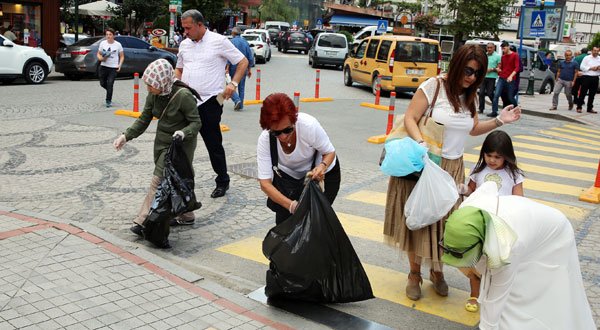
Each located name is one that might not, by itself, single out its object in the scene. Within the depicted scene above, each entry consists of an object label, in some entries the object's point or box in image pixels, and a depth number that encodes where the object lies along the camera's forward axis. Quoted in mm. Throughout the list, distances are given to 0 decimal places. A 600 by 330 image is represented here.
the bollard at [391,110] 10586
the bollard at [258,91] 15438
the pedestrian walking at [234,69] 13641
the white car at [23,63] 16891
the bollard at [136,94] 12070
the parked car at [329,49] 28391
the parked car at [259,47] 29812
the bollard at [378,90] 13945
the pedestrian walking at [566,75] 16406
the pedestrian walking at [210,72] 6625
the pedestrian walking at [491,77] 14609
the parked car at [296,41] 41406
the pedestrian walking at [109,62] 13289
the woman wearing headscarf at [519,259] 2805
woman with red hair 3770
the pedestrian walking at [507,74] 14312
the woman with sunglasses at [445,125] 3998
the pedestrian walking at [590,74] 15836
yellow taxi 17844
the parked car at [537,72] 22562
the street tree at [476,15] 38000
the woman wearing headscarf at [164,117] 5289
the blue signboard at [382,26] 32844
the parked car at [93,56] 19047
